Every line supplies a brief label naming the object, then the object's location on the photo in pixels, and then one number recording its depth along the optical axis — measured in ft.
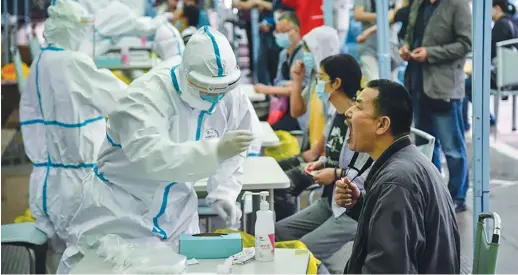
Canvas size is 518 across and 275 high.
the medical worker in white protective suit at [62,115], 24.30
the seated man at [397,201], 12.64
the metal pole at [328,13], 33.43
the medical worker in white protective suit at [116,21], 39.95
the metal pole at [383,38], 28.23
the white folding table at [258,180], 21.02
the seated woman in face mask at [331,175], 20.63
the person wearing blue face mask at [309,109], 27.05
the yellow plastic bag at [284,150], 30.71
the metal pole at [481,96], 19.37
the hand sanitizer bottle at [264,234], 14.82
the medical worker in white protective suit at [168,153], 15.58
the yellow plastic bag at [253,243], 17.60
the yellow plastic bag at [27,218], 26.47
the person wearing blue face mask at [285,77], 35.31
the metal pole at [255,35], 58.29
